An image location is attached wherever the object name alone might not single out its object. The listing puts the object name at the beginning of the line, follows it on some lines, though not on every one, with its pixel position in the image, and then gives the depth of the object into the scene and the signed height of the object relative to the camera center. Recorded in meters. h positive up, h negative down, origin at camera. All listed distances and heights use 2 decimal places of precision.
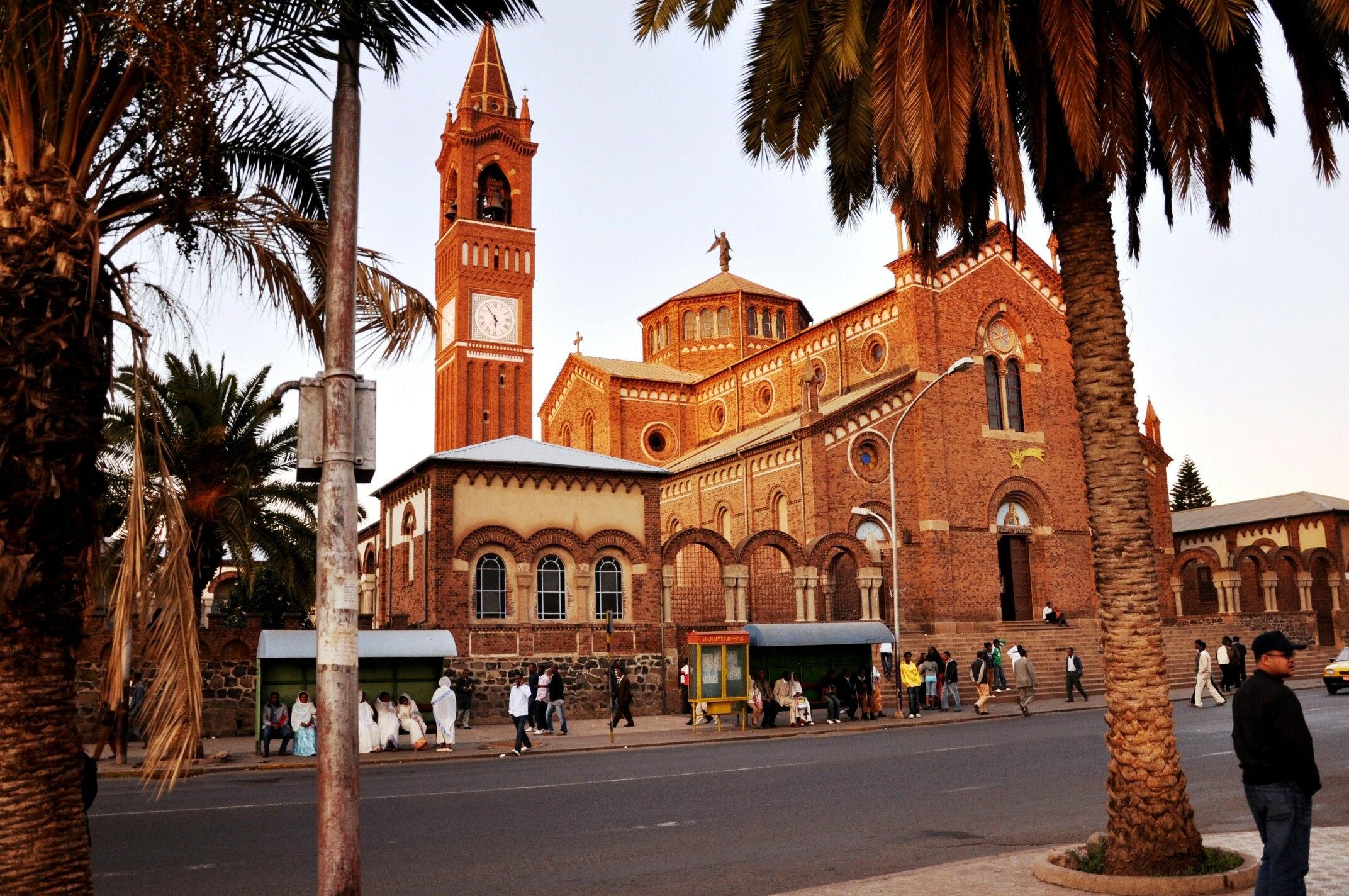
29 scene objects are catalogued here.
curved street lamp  28.86 +1.47
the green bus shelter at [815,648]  28.91 -0.87
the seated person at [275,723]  22.12 -1.73
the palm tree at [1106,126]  8.33 +3.85
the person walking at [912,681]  28.52 -1.73
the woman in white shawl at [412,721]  22.67 -1.84
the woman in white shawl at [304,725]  21.89 -1.78
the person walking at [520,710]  21.69 -1.60
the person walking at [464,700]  26.83 -1.70
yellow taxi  30.66 -2.10
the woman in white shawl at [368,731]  22.39 -1.98
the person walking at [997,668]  32.38 -1.70
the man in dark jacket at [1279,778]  6.26 -1.00
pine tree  94.31 +9.15
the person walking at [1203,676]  27.22 -1.78
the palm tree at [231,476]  21.22 +3.20
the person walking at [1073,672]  31.56 -1.83
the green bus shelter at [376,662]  23.77 -0.67
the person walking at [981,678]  29.33 -1.76
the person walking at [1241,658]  31.69 -1.65
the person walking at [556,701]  25.75 -1.74
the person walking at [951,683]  30.47 -1.95
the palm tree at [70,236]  5.53 +2.17
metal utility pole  5.69 +0.51
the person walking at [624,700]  26.28 -1.79
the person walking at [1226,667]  32.03 -1.86
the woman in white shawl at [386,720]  22.78 -1.81
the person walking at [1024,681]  28.78 -1.86
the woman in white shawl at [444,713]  22.58 -1.68
